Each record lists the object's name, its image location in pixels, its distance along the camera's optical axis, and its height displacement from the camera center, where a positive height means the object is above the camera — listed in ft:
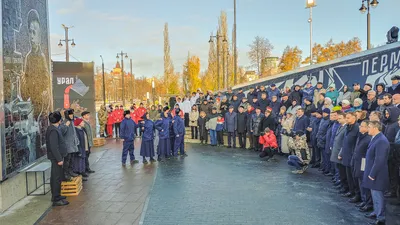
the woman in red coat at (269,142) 39.47 -4.55
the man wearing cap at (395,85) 31.58 +1.52
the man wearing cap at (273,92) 51.37 +1.74
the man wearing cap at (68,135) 27.50 -2.40
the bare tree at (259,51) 119.34 +18.66
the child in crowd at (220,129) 50.29 -3.72
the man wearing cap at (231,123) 48.62 -2.74
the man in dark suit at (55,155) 23.31 -3.36
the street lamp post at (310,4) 69.16 +20.30
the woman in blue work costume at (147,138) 38.78 -3.78
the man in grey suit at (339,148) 25.71 -3.55
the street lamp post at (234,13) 86.99 +23.43
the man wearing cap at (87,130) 33.68 -2.40
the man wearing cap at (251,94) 53.42 +1.45
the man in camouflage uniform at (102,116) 62.18 -1.89
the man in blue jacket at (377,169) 18.93 -3.80
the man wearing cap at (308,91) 45.44 +1.55
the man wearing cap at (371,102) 31.48 +0.01
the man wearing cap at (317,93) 43.52 +1.27
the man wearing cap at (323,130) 31.55 -2.54
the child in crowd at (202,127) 53.06 -3.58
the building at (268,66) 119.75 +13.38
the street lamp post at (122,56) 119.97 +17.54
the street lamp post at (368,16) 50.65 +12.97
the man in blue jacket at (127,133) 37.68 -3.08
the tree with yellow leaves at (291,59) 103.86 +13.55
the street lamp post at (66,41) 81.30 +15.59
